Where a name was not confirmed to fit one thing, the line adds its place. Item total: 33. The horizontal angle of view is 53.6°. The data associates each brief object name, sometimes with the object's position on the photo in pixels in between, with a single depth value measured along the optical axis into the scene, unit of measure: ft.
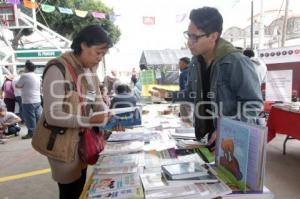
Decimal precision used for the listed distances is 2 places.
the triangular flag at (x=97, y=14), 29.70
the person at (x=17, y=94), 22.16
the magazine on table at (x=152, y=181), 3.76
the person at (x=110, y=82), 21.52
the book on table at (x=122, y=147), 5.32
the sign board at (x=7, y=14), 31.18
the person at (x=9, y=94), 22.74
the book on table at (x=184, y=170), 3.93
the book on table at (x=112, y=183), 3.80
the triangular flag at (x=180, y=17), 28.40
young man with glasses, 4.90
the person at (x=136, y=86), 18.69
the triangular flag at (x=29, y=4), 23.79
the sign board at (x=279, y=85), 16.75
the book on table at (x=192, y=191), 3.50
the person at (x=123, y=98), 12.40
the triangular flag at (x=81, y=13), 28.48
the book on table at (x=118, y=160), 4.60
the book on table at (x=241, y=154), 3.37
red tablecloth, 11.83
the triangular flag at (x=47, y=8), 27.07
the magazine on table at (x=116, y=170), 4.32
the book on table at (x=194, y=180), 3.82
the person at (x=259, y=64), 15.99
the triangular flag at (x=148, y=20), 33.14
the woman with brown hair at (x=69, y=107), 4.87
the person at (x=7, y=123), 19.29
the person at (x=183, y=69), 13.44
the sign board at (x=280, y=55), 17.58
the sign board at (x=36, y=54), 29.55
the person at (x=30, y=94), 18.16
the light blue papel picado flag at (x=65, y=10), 27.86
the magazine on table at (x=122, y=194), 3.57
